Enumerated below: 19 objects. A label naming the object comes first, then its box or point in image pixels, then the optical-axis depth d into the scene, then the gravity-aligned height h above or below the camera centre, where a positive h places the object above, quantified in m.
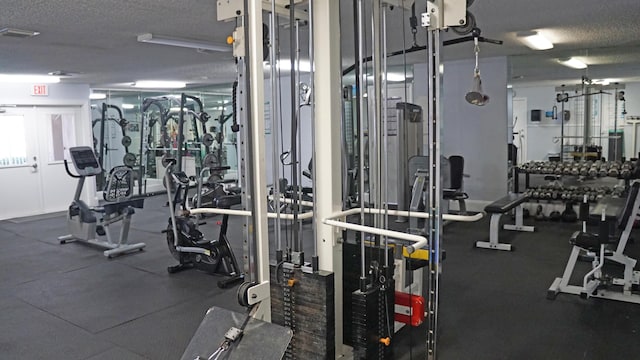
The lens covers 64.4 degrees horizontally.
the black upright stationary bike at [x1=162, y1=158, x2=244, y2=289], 4.38 -0.90
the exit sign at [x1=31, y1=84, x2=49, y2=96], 7.89 +0.94
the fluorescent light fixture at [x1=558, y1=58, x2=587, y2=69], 6.55 +0.98
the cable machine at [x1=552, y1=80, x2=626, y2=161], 6.46 +0.18
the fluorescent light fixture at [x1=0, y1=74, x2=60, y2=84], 7.29 +1.07
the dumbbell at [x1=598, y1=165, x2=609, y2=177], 6.17 -0.41
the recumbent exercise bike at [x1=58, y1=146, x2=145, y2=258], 5.47 -0.70
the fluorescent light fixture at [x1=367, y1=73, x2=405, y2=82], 7.87 +1.01
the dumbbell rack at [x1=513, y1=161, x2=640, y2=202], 6.07 -0.46
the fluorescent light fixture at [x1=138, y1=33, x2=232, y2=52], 4.33 +0.94
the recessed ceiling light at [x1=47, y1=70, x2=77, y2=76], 6.81 +1.05
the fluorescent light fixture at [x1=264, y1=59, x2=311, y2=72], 5.87 +1.05
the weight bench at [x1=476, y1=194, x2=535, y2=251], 5.12 -0.81
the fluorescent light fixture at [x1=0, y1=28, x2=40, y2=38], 3.88 +0.92
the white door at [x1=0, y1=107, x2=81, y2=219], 7.73 -0.14
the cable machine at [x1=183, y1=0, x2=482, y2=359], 1.98 -0.30
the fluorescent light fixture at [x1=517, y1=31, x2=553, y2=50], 4.99 +1.04
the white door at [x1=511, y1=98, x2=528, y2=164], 7.60 +0.19
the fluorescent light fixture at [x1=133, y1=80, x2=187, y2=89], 8.95 +1.17
